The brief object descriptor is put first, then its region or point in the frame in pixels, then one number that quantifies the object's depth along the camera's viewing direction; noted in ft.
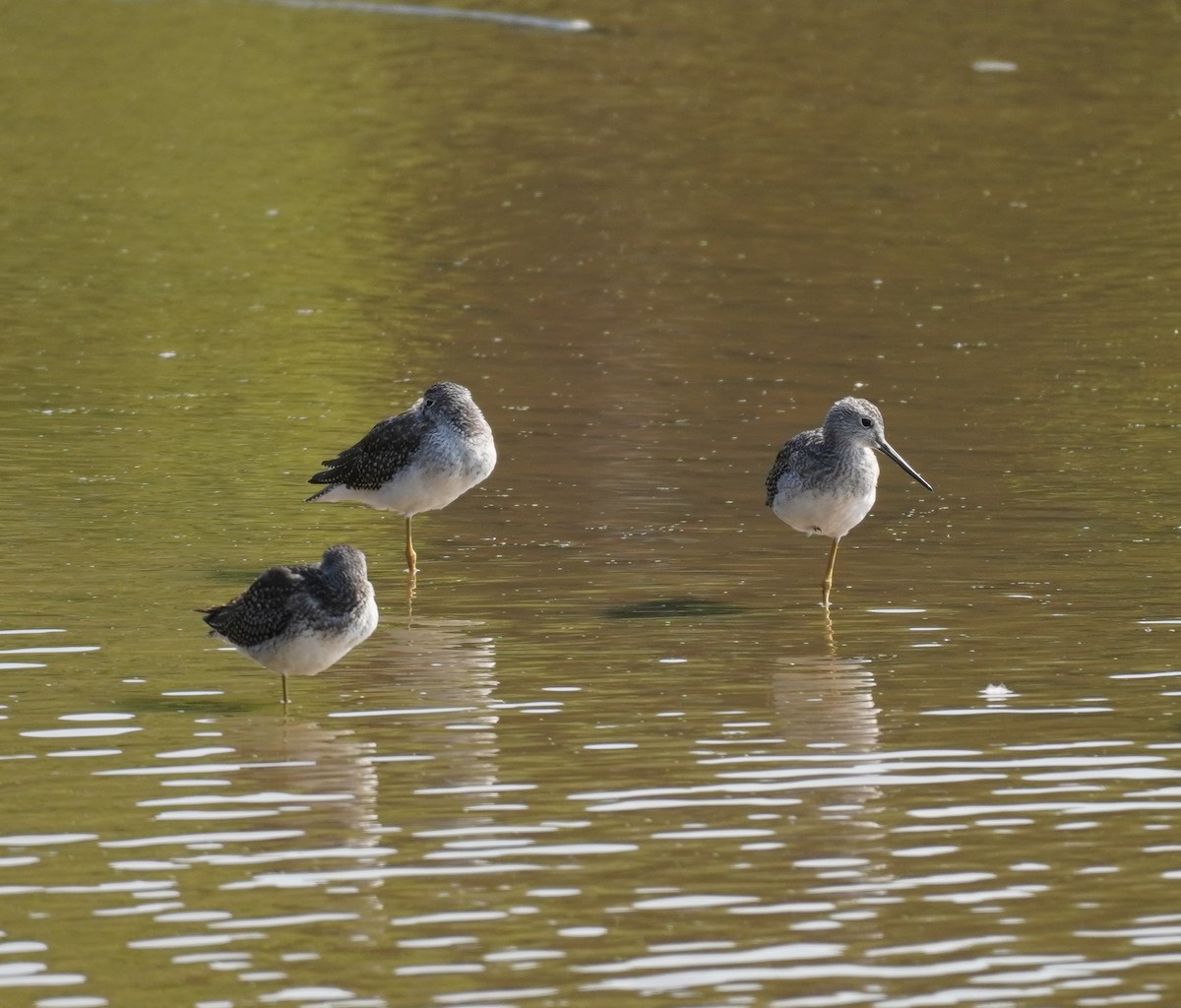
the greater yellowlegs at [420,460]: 48.80
